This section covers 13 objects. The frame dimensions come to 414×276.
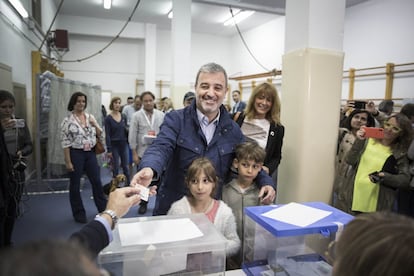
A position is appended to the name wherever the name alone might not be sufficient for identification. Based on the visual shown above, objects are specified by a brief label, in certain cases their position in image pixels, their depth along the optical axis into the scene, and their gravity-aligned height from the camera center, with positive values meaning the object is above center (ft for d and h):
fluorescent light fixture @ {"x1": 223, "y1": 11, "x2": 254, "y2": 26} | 27.22 +9.01
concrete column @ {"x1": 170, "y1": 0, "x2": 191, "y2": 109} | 18.28 +3.93
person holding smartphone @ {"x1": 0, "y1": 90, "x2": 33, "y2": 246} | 8.18 -1.18
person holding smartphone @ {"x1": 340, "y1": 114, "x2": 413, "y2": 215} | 7.54 -1.23
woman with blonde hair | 7.62 -0.23
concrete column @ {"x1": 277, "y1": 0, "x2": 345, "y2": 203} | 7.47 +0.56
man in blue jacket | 5.24 -0.44
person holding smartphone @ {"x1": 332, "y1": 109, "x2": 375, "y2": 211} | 8.48 -0.87
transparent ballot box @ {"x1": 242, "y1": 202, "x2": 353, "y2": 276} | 3.42 -1.55
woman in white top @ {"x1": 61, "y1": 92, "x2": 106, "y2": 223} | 10.65 -1.42
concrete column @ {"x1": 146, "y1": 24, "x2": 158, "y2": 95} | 31.58 +5.88
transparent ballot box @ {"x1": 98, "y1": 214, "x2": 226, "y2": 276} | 2.86 -1.33
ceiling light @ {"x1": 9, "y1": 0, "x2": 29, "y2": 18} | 13.44 +4.63
